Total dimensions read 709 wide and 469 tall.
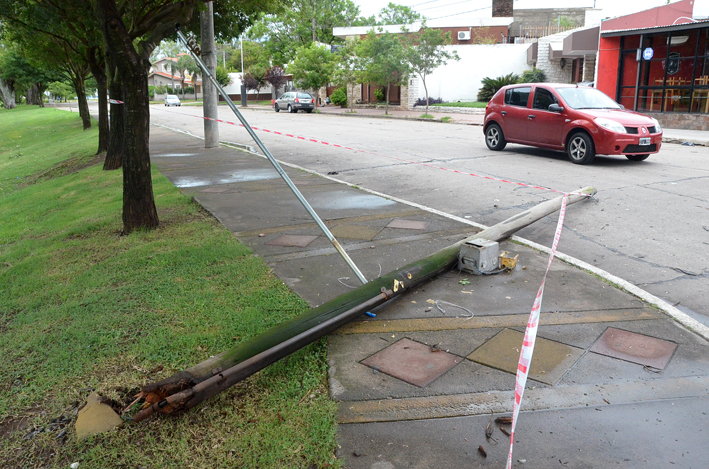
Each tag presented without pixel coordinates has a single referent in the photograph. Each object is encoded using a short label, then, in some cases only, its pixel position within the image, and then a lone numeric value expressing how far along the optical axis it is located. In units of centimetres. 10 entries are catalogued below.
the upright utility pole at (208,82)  1460
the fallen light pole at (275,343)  320
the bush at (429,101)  3922
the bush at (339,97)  4731
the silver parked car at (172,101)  6114
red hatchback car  1166
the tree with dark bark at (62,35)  1289
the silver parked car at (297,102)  4178
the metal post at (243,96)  5868
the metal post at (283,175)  495
